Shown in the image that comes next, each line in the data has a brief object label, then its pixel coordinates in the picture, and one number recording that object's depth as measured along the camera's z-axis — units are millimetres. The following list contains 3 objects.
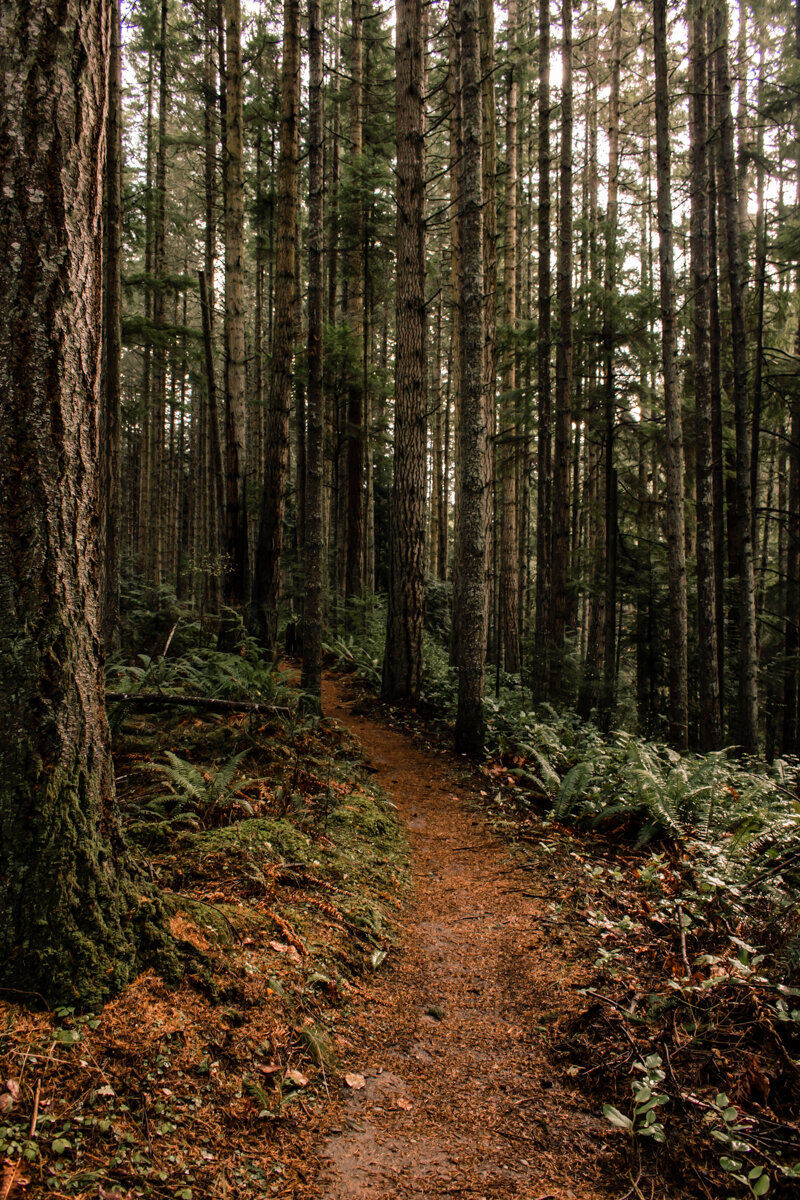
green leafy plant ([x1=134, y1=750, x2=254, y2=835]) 4172
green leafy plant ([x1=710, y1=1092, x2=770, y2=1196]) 1939
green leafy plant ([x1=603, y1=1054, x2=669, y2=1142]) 2195
